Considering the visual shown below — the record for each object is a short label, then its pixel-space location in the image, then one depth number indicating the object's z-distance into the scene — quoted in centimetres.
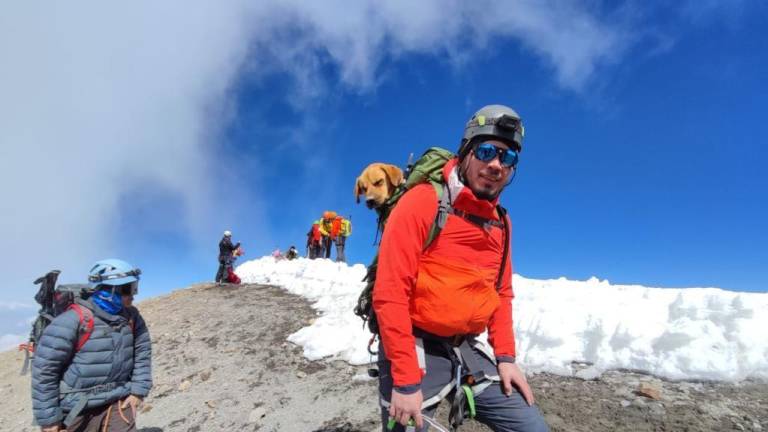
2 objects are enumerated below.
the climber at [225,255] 1991
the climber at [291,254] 2662
